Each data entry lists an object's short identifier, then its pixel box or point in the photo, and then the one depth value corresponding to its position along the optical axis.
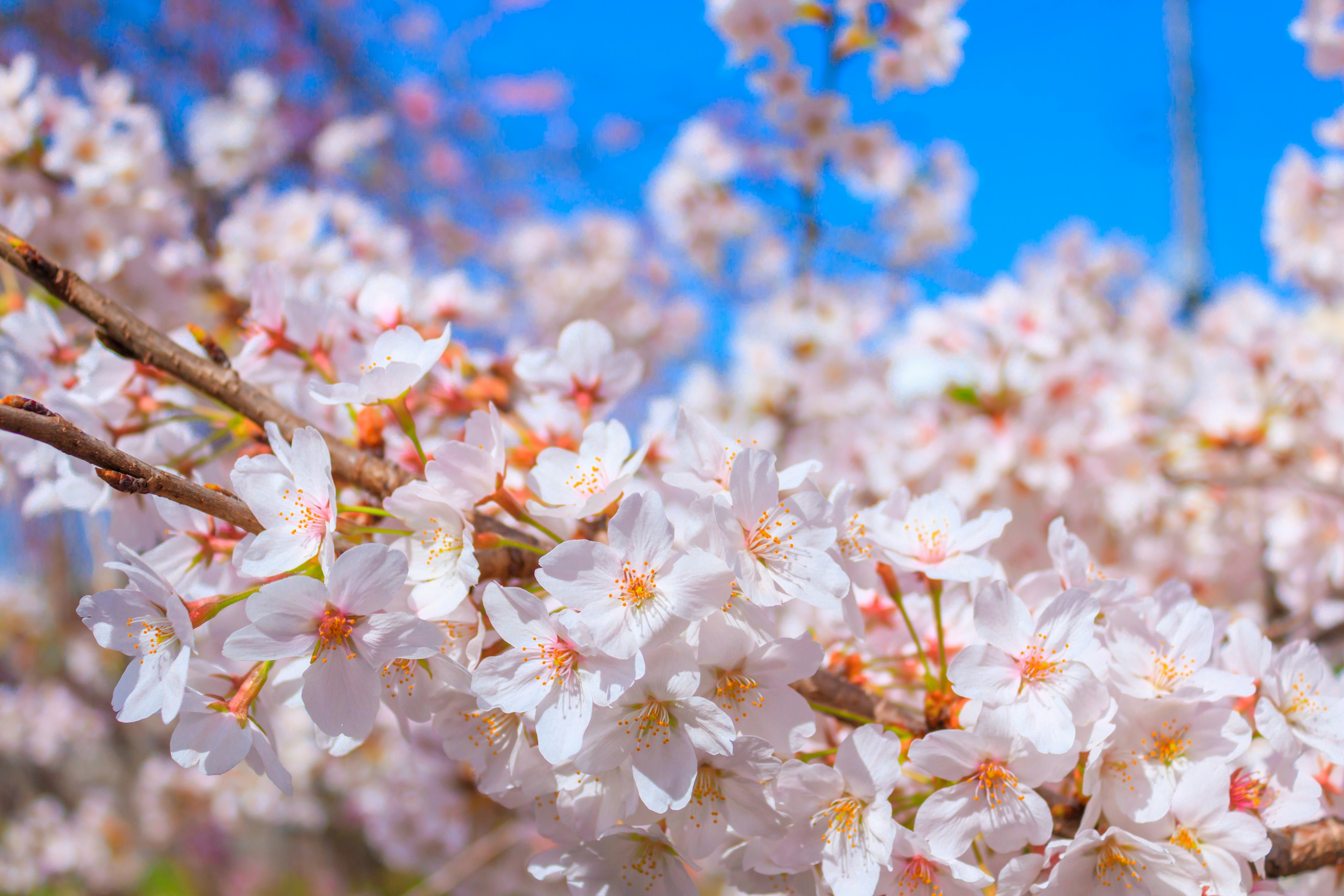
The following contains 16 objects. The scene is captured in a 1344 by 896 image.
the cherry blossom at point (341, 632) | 0.44
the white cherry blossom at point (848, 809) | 0.45
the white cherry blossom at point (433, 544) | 0.45
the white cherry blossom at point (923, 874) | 0.45
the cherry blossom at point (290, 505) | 0.45
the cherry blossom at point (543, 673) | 0.44
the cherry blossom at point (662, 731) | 0.44
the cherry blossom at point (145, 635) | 0.44
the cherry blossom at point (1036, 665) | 0.45
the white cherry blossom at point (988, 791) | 0.45
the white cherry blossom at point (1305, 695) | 0.47
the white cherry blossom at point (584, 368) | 0.52
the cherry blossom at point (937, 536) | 0.48
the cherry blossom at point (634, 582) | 0.44
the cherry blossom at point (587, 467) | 0.47
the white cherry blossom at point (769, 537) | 0.45
